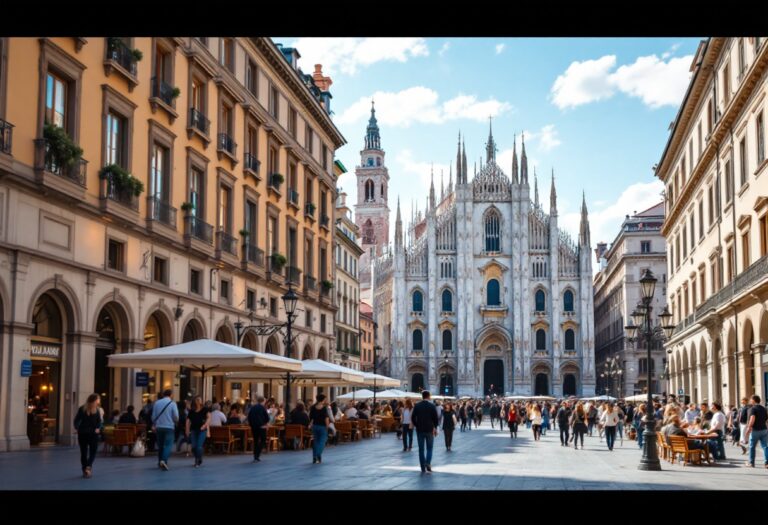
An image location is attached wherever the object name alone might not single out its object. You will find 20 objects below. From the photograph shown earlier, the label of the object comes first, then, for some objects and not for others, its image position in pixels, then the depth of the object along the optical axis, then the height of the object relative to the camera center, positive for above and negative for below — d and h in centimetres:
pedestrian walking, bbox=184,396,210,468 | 1962 -102
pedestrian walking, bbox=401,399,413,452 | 2759 -146
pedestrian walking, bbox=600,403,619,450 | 3011 -154
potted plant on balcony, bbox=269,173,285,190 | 4025 +813
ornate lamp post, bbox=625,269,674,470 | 2094 -74
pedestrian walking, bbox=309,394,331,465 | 2123 -111
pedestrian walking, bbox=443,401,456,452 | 2944 -151
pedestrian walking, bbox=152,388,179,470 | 1873 -98
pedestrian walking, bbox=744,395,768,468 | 2158 -116
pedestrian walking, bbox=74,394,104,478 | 1647 -94
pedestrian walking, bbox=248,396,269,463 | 2166 -108
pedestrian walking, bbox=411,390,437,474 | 1897 -98
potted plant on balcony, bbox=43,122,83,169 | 2258 +540
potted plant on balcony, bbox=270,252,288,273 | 4006 +475
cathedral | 8881 +707
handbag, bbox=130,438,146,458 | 2200 -167
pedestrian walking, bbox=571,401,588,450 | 3163 -167
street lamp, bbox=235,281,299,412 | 2800 +194
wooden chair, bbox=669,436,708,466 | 2227 -174
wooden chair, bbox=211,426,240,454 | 2380 -147
